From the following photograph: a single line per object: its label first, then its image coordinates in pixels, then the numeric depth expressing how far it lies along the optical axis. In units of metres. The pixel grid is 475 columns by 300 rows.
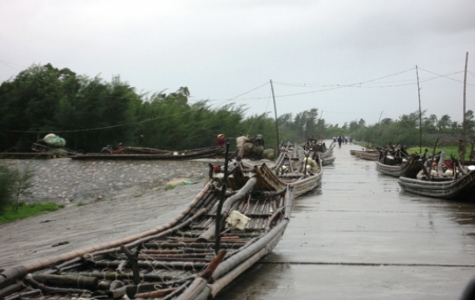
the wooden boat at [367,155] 35.44
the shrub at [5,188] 14.61
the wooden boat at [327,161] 30.95
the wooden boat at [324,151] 32.09
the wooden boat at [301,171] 14.67
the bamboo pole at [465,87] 25.27
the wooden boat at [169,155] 20.53
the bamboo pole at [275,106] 30.50
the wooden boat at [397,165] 16.88
